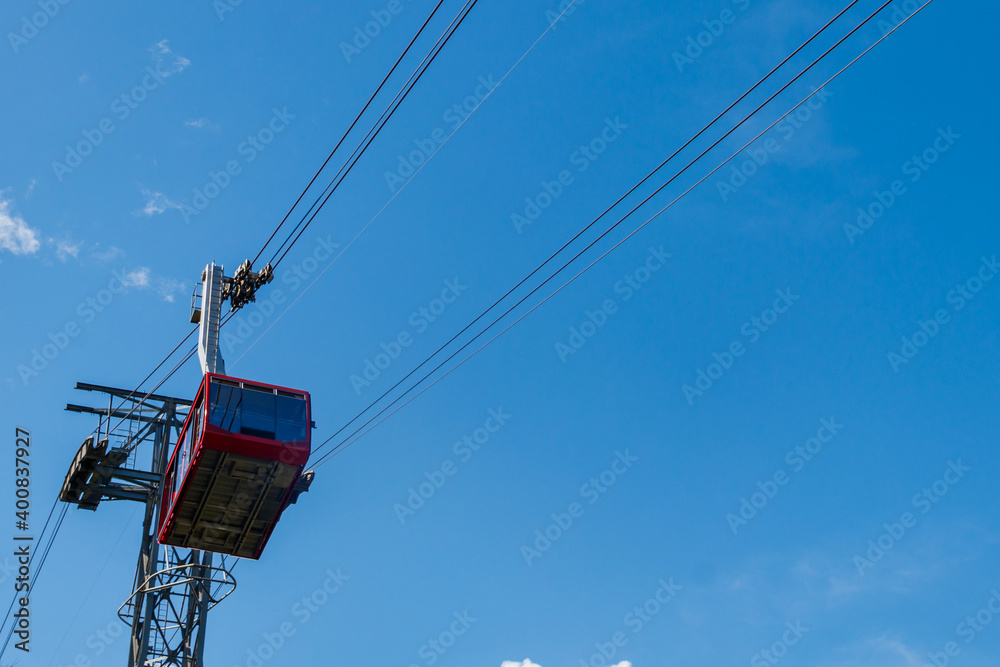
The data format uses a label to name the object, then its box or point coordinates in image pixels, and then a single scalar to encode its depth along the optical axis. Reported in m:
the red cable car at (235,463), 23.02
